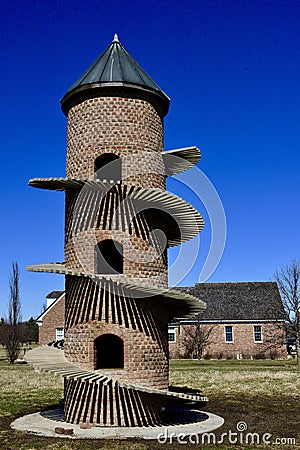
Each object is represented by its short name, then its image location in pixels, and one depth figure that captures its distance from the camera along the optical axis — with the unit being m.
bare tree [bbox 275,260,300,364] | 39.62
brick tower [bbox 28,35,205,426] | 12.57
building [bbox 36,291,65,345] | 43.50
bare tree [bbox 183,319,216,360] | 42.12
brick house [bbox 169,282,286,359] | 41.84
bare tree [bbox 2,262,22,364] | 38.81
